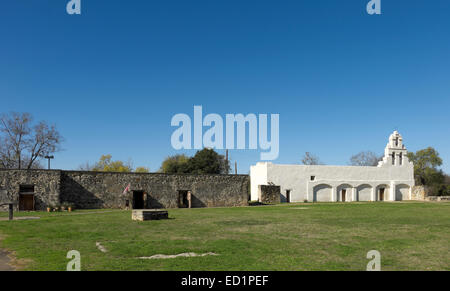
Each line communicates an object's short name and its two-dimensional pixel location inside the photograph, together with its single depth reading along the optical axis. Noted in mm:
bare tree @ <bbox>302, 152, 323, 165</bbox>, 70875
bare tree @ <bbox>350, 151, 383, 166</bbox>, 82938
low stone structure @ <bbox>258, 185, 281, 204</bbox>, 40378
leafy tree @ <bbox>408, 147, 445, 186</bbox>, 61625
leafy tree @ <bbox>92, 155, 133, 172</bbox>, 63781
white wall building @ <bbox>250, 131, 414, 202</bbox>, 44438
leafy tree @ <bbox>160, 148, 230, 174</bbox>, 53781
